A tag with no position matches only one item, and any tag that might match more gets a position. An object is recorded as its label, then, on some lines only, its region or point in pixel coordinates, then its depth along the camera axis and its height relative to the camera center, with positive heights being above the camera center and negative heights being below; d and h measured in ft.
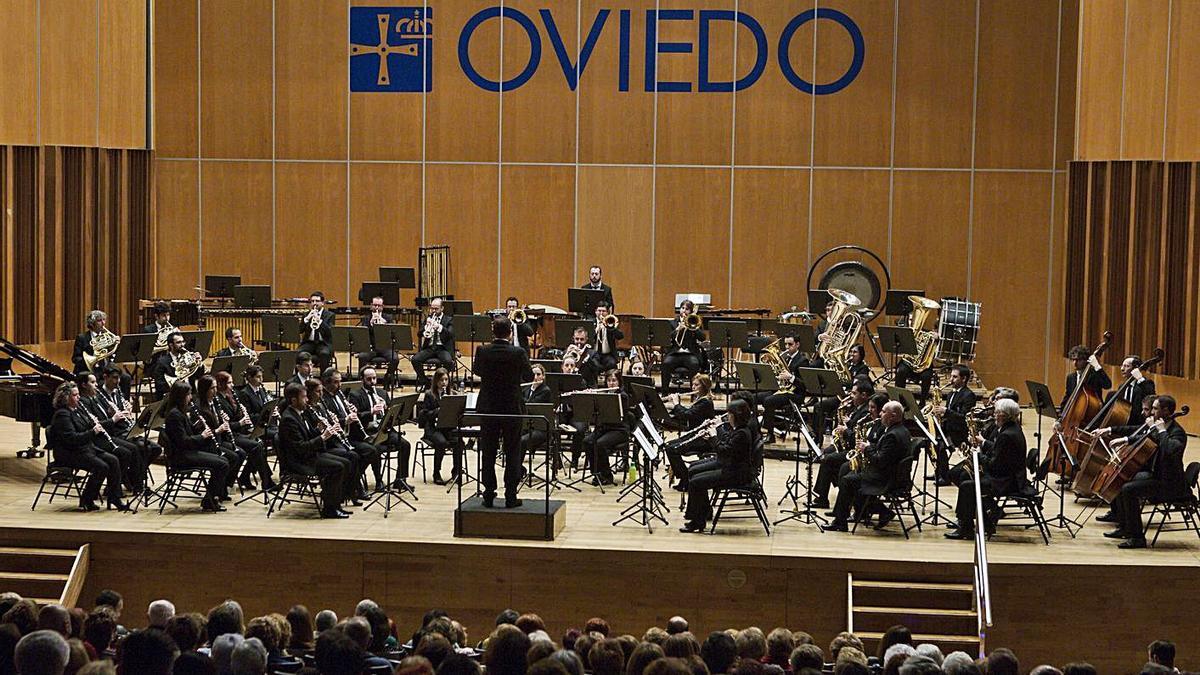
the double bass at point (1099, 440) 41.27 -5.15
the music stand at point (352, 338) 57.21 -3.69
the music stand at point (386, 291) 66.44 -2.07
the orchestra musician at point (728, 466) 39.65 -5.96
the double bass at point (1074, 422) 42.70 -4.91
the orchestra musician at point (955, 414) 42.88 -4.99
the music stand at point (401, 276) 68.23 -1.39
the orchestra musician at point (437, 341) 60.44 -3.99
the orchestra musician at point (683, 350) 58.13 -4.00
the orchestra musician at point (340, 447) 41.11 -5.93
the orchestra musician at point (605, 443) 45.75 -6.16
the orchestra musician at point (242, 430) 43.42 -5.70
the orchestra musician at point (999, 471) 38.75 -5.80
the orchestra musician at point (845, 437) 41.42 -5.28
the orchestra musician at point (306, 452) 40.70 -5.93
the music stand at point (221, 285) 69.47 -2.01
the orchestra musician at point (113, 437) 42.32 -5.82
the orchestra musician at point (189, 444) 41.24 -5.83
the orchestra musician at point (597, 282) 64.35 -1.44
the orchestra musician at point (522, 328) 59.82 -3.37
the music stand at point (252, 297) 66.59 -2.46
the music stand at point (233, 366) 47.25 -4.06
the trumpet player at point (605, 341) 56.59 -3.70
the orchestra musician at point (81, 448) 40.96 -5.97
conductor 38.01 -3.97
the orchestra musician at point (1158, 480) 38.45 -5.91
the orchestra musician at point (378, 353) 59.67 -4.53
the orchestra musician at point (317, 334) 60.54 -3.75
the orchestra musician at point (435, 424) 45.85 -5.73
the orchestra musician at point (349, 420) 42.19 -5.14
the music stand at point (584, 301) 63.57 -2.25
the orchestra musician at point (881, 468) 38.91 -5.85
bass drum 61.98 -3.17
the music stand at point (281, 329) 60.54 -3.60
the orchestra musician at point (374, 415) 44.50 -5.29
